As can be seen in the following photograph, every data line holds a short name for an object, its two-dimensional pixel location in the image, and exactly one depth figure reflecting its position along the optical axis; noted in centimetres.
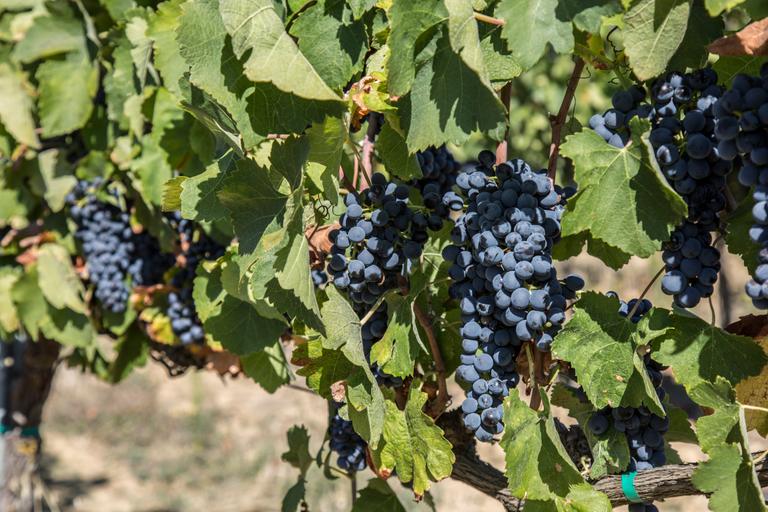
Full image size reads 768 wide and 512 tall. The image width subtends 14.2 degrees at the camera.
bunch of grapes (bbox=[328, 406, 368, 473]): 272
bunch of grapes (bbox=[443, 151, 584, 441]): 243
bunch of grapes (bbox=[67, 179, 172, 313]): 340
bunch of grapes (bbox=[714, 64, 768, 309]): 231
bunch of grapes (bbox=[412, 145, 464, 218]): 253
